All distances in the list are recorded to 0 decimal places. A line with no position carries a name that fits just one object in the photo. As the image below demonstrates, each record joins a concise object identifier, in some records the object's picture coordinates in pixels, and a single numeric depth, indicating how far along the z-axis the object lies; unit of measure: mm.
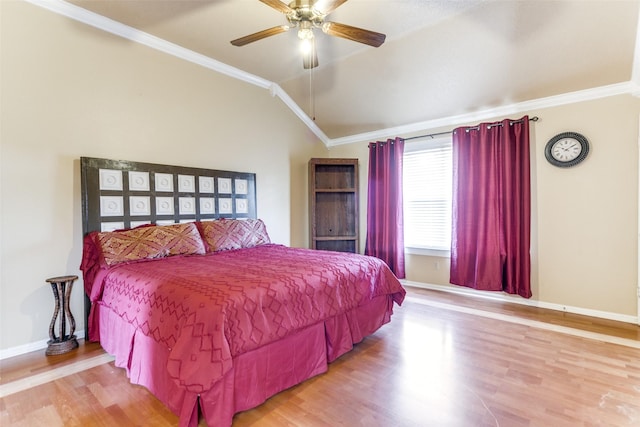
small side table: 2414
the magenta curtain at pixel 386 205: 4449
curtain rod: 3498
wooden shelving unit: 4699
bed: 1541
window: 4211
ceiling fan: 1997
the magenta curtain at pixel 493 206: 3502
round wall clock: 3226
